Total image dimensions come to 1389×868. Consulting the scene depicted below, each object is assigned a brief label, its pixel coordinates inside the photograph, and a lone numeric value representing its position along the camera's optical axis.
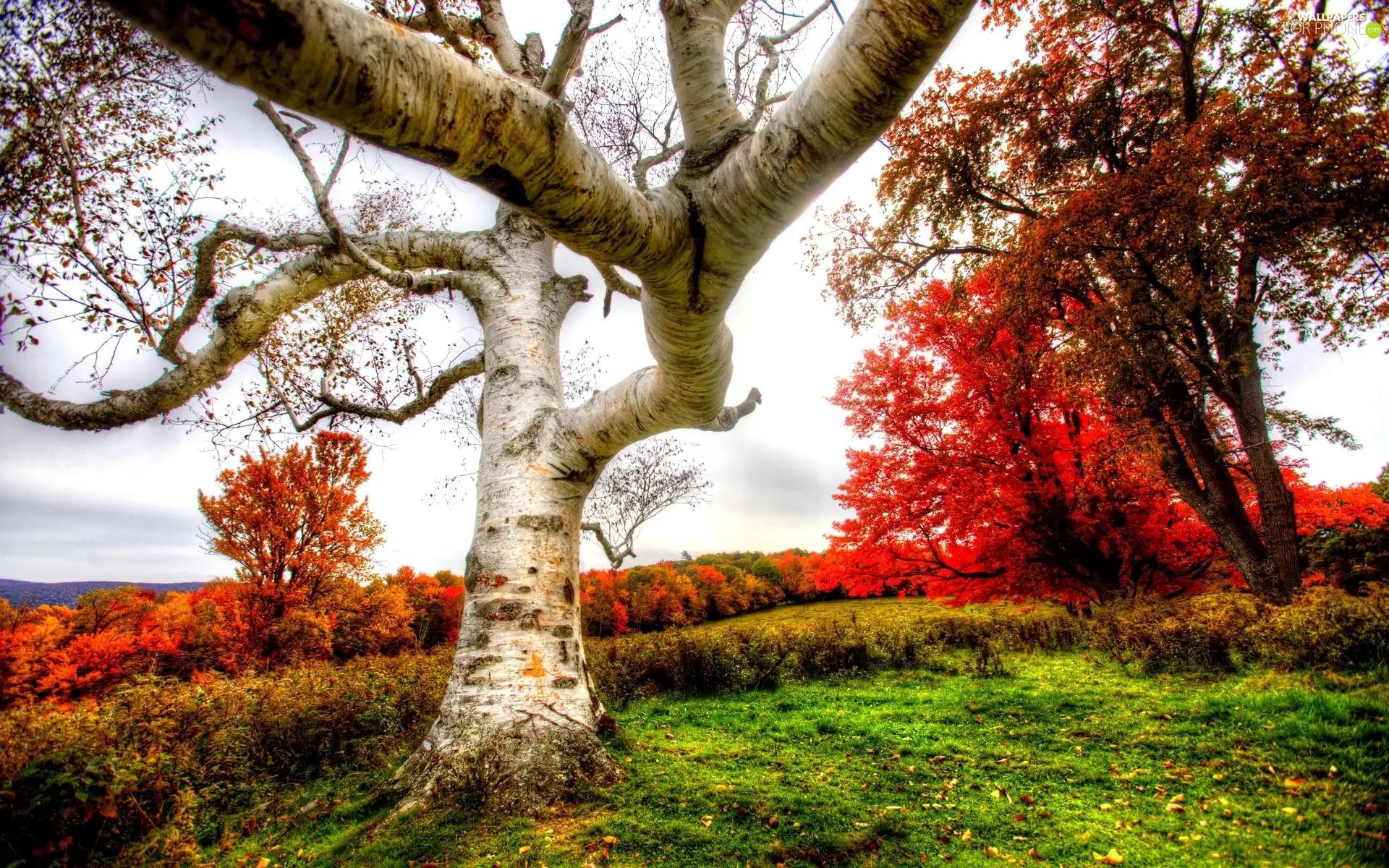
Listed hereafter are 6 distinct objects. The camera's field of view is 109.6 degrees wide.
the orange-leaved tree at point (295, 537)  15.23
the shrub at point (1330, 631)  4.59
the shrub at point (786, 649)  7.51
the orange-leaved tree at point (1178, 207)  5.54
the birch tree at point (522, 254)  1.24
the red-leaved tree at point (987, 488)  10.00
